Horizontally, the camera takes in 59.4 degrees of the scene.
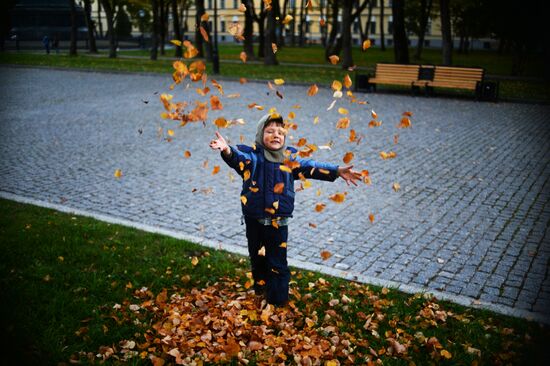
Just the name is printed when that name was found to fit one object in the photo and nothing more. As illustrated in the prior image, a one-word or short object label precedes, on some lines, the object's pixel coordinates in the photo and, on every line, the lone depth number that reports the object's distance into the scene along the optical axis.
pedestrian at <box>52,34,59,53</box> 41.62
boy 3.88
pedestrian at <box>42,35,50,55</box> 39.75
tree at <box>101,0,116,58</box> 36.53
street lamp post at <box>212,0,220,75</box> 22.88
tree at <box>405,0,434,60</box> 37.74
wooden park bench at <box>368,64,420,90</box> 19.19
